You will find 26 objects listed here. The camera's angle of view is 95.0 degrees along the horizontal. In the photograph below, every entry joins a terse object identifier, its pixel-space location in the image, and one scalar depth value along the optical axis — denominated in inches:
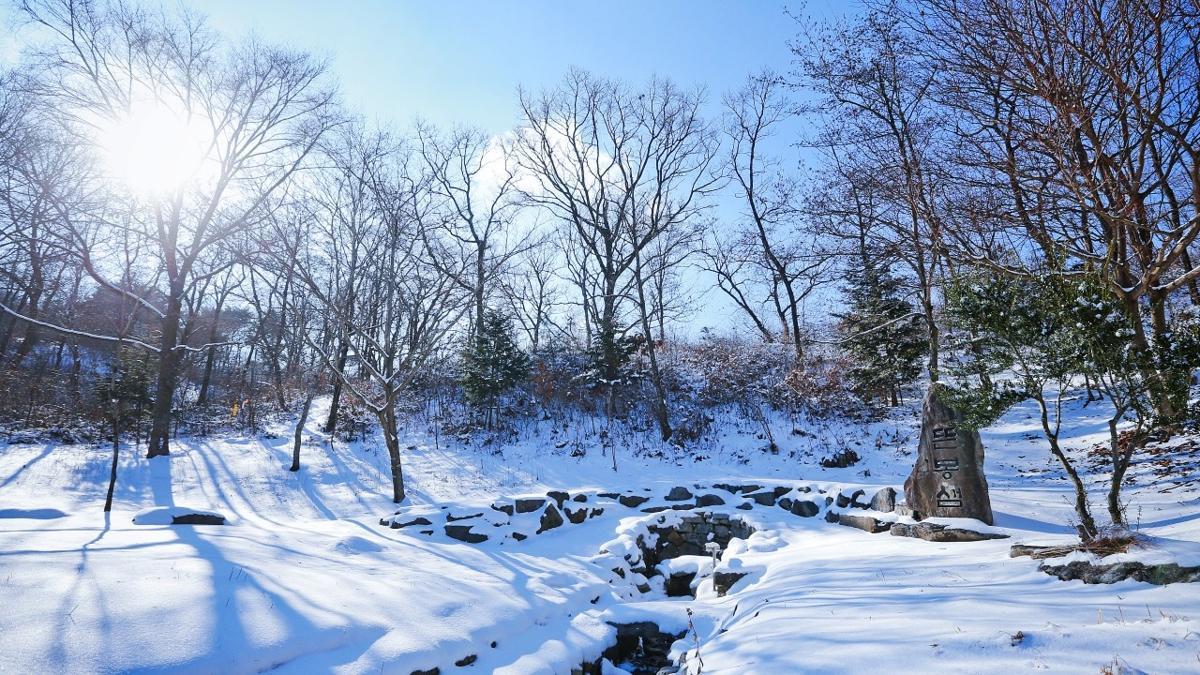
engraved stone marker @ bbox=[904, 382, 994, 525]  276.2
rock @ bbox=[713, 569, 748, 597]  269.6
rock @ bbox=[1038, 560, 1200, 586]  140.3
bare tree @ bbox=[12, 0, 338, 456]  503.5
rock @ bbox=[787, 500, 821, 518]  388.8
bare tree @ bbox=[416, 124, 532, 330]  526.2
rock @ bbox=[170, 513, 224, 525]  290.4
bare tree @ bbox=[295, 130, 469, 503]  418.9
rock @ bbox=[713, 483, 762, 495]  442.6
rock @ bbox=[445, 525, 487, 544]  352.8
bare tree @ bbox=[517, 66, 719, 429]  723.4
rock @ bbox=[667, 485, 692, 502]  439.8
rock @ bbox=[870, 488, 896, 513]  334.0
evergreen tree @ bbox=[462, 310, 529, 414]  643.5
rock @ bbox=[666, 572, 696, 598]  305.2
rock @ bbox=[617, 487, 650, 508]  432.1
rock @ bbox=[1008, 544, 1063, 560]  185.8
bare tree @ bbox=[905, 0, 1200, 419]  173.9
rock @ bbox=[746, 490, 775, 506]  423.5
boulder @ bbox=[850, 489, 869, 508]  370.3
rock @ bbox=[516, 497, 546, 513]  399.2
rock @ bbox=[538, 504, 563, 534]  382.9
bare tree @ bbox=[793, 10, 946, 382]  275.7
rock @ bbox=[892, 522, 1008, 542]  247.8
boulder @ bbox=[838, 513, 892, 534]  313.7
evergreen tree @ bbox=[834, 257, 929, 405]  574.9
